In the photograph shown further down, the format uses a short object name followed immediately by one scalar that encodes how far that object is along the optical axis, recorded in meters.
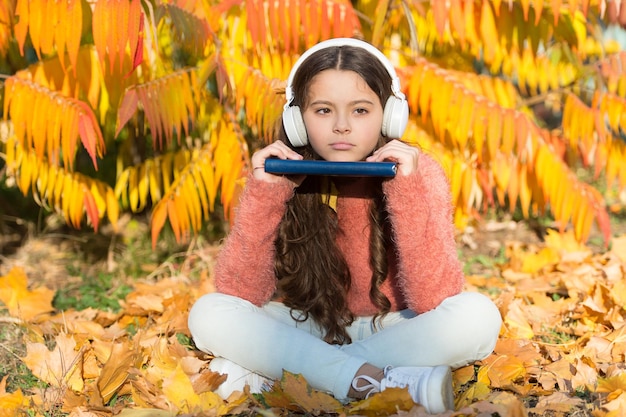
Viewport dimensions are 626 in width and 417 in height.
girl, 2.20
